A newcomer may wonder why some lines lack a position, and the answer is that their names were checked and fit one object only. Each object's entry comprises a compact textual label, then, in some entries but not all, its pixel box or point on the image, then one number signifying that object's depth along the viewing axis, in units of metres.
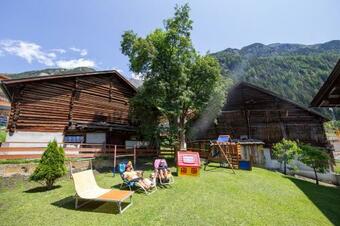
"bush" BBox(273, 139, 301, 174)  16.21
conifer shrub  8.98
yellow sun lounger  6.45
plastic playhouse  12.05
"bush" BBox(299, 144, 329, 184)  14.05
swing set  15.39
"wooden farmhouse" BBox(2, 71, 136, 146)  15.92
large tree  16.12
